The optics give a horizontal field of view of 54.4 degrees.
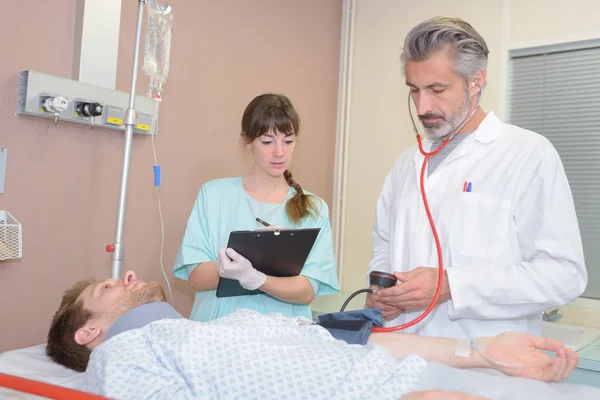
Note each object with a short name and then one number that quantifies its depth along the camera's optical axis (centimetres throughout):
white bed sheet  143
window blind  270
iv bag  198
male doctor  141
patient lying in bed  111
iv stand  186
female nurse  189
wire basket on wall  184
